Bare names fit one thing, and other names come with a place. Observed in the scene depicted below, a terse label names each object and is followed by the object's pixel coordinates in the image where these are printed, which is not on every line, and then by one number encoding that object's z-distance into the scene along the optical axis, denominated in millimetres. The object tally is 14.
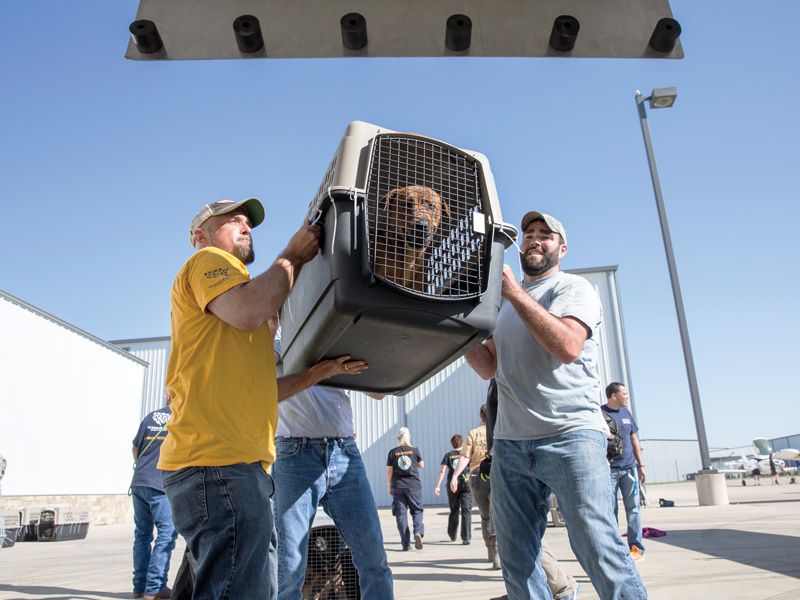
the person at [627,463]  6320
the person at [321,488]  3023
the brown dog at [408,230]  1791
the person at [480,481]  6608
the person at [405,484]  9056
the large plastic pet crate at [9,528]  11560
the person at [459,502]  9570
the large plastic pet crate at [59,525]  13680
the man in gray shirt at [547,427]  2352
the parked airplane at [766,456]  34531
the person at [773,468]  32875
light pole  14031
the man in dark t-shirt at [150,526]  5480
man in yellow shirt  1894
